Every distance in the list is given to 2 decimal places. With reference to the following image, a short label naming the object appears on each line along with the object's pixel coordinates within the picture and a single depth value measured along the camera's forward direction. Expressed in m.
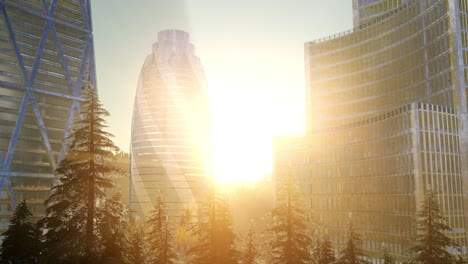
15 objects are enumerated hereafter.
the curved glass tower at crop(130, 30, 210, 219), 180.25
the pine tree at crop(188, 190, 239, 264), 33.72
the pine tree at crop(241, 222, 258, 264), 38.84
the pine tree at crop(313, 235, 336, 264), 37.03
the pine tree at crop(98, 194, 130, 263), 22.45
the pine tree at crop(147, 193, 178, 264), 35.78
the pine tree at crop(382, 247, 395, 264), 40.22
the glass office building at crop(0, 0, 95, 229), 88.25
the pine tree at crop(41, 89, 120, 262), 22.11
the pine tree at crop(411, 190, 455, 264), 31.94
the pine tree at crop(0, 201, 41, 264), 34.34
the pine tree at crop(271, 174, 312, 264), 31.77
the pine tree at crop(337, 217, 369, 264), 34.91
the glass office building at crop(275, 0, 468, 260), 69.88
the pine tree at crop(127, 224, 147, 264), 35.81
